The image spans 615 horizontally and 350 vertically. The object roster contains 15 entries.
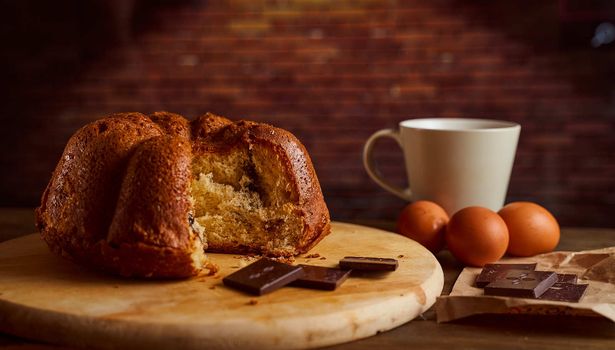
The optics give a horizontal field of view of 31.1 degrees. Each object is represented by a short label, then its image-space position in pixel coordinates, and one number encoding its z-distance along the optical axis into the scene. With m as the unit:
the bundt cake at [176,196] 0.74
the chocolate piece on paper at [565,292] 0.73
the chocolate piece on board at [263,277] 0.72
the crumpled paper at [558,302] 0.71
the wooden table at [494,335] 0.69
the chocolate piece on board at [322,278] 0.73
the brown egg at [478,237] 0.83
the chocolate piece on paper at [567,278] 0.77
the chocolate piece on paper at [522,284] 0.72
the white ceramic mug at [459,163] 0.93
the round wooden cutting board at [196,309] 0.66
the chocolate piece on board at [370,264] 0.76
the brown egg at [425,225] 0.88
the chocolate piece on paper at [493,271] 0.77
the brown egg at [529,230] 0.86
